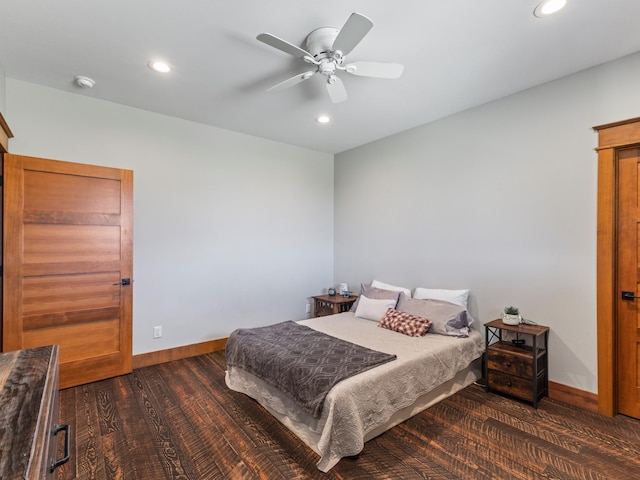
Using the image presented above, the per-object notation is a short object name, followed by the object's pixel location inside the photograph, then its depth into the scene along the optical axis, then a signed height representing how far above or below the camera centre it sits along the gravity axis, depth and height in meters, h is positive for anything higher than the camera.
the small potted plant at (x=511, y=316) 2.81 -0.68
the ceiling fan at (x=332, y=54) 1.87 +1.25
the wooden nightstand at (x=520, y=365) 2.61 -1.07
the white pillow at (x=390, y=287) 3.78 -0.58
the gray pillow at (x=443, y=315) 3.00 -0.73
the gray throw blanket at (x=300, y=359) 2.09 -0.90
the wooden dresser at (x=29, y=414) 0.70 -0.50
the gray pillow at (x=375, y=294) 3.63 -0.62
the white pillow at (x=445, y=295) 3.29 -0.58
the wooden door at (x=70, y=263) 2.71 -0.21
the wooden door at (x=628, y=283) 2.44 -0.32
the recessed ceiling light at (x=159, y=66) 2.51 +1.45
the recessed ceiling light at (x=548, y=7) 1.86 +1.44
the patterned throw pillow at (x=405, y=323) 3.02 -0.82
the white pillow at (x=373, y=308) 3.53 -0.76
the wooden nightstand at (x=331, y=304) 4.21 -0.87
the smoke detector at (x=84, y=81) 2.76 +1.45
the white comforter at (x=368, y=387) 1.93 -1.07
